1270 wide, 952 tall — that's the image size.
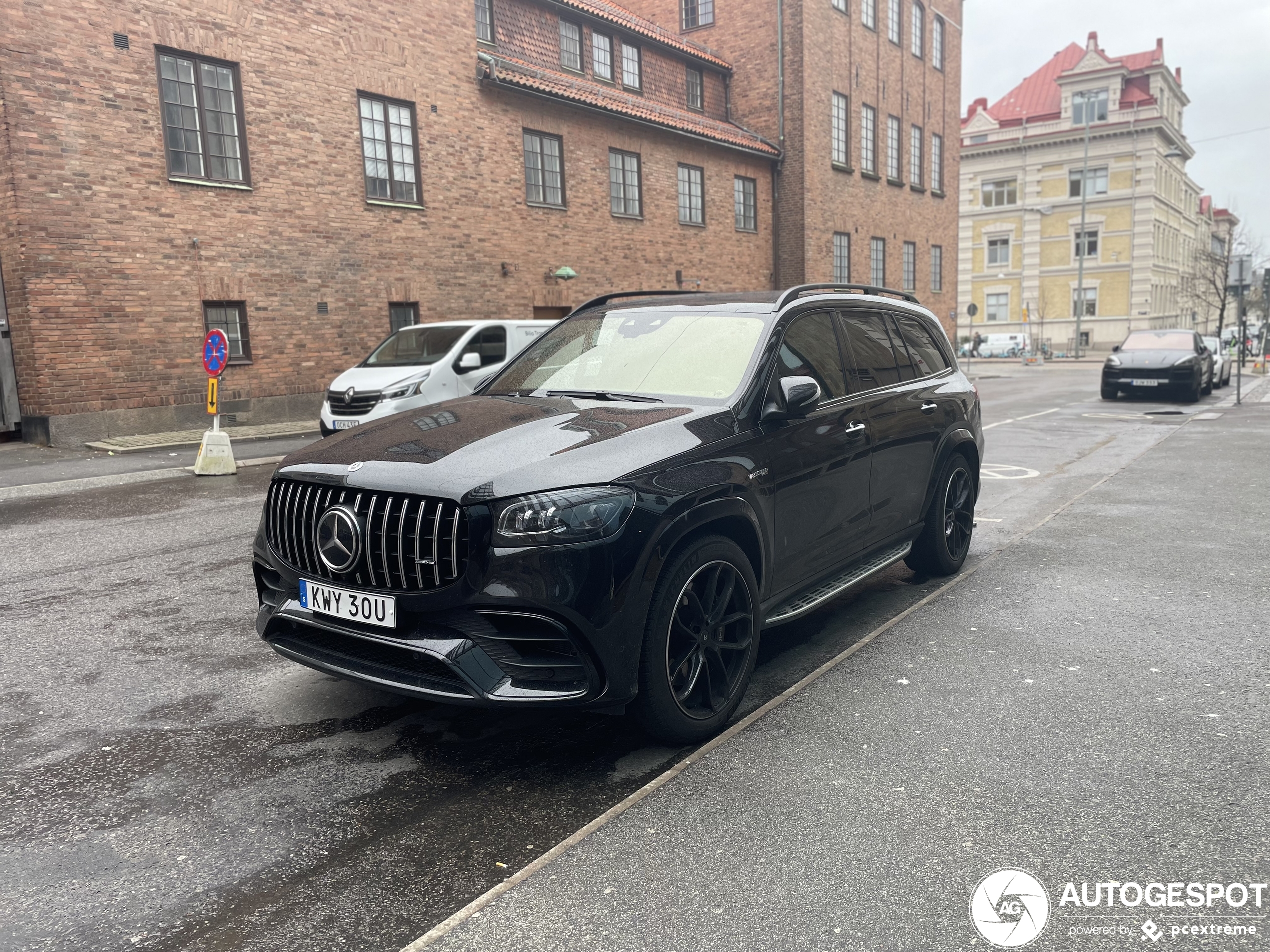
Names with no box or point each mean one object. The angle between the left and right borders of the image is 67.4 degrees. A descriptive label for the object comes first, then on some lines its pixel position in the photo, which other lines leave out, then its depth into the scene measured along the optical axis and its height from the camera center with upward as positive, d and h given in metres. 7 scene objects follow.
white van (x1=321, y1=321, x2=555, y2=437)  12.96 -0.30
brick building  14.09 +3.35
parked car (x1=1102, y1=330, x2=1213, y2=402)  20.41 -1.01
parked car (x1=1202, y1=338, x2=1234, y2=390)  24.77 -1.33
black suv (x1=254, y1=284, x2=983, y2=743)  3.15 -0.64
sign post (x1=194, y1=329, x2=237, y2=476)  11.28 -1.01
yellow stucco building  62.97 +8.26
